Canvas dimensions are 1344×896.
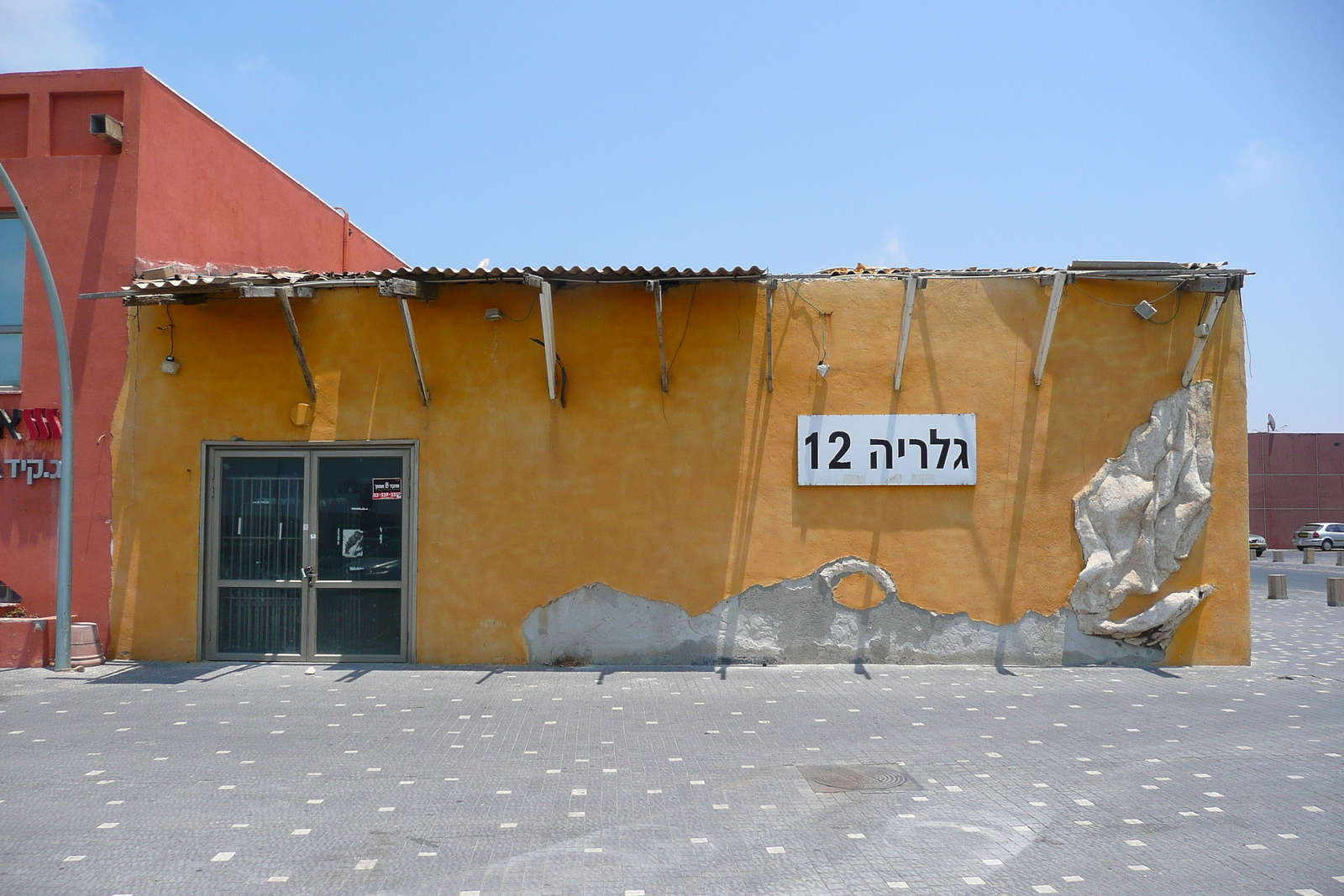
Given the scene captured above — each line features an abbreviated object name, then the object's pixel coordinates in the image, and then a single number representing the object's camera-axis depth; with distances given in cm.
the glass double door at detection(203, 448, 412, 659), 1044
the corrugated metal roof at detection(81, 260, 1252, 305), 961
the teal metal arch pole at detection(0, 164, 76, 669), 975
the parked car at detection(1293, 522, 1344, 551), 3809
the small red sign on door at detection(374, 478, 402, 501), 1048
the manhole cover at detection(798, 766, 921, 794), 603
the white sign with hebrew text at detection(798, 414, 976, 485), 1025
